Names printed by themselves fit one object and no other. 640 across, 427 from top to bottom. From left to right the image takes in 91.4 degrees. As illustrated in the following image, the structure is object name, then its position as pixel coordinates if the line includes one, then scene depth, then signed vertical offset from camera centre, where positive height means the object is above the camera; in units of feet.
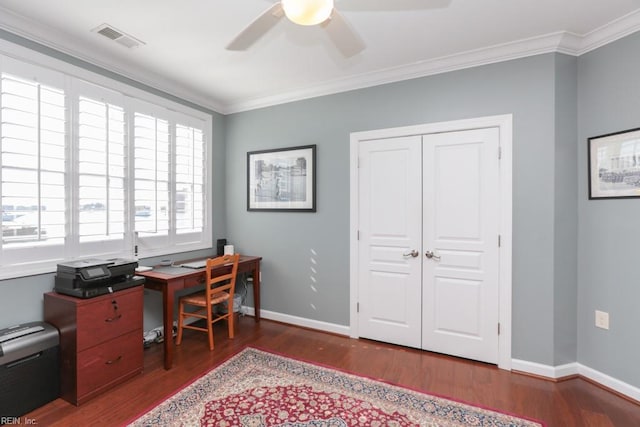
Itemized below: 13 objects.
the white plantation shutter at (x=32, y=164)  7.11 +1.14
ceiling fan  4.27 +3.15
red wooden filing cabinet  6.92 -3.02
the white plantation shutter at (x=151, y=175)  9.96 +1.24
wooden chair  9.65 -2.75
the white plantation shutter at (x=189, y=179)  11.39 +1.23
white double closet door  8.78 -0.88
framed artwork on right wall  7.22 +1.17
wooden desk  8.46 -2.05
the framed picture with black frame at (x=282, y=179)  11.35 +1.27
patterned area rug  6.45 -4.30
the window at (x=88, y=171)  7.25 +1.16
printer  7.17 -1.56
